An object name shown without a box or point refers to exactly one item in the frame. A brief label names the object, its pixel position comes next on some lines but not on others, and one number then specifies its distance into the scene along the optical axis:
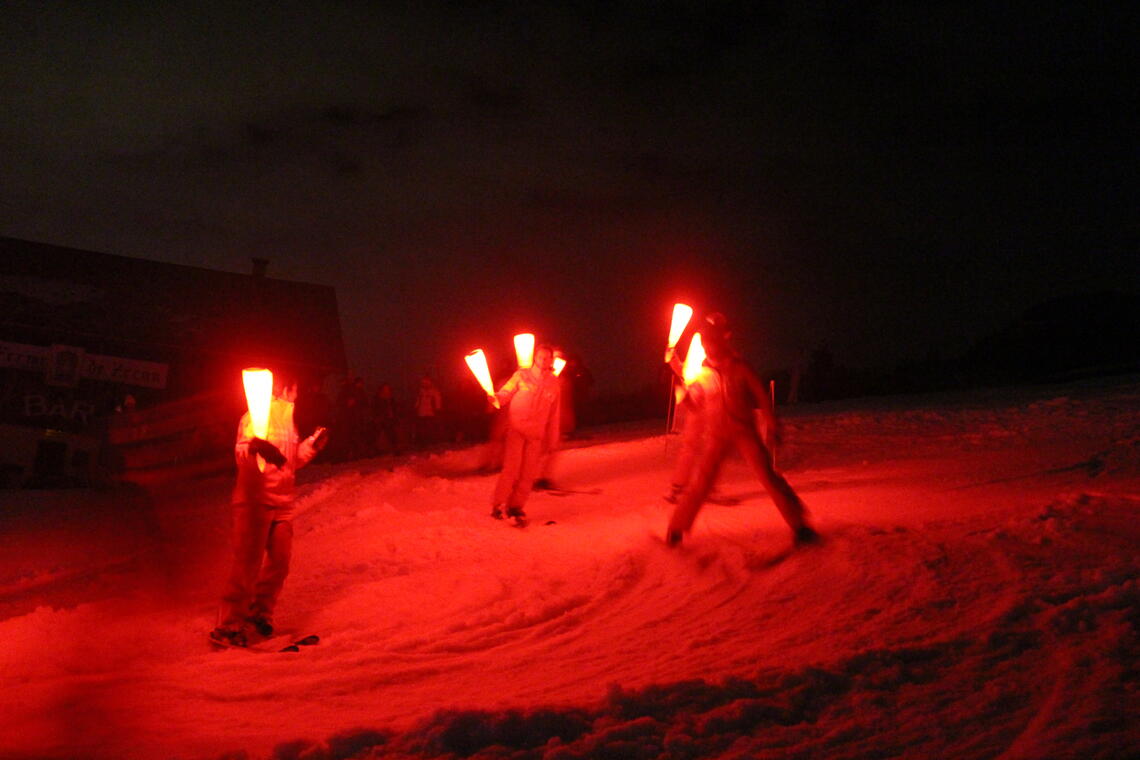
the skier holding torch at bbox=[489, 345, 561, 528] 10.37
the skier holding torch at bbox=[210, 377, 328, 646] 6.82
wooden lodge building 19.92
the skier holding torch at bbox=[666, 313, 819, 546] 7.46
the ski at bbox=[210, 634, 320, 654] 6.51
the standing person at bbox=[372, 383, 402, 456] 21.05
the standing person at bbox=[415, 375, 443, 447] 22.33
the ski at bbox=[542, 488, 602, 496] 12.91
